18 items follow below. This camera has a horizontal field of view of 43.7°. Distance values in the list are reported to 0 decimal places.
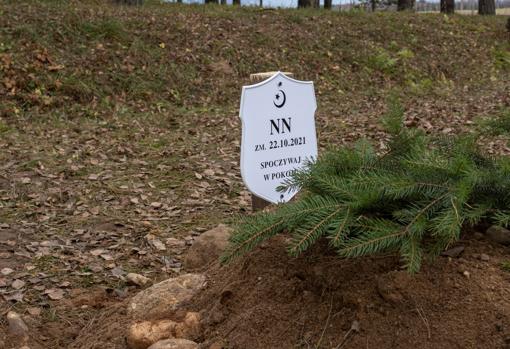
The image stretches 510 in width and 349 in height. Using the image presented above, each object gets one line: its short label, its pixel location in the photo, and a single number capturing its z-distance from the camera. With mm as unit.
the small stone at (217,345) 2658
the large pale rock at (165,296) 3205
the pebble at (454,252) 2693
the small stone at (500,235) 2777
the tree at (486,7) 20428
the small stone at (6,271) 4168
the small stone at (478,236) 2820
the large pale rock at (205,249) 3936
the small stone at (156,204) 5490
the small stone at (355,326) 2527
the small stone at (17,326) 3375
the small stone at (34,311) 3693
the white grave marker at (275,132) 3846
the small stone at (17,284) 3992
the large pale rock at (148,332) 2846
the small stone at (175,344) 2650
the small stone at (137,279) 4035
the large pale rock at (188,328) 2809
